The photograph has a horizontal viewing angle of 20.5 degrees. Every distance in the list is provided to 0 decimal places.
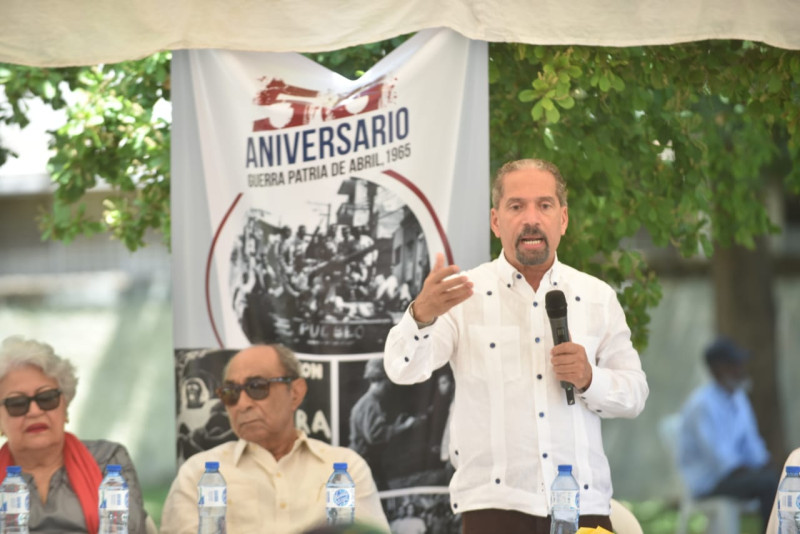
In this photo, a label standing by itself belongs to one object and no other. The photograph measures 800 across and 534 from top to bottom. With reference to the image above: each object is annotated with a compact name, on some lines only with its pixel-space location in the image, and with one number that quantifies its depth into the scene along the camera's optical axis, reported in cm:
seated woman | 853
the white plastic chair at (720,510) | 1607
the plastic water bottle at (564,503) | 731
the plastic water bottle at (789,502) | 752
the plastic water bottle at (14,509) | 792
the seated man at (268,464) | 880
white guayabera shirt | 786
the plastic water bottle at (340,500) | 781
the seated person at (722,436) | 1628
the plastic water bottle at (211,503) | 803
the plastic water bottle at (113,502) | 797
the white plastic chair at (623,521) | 868
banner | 929
